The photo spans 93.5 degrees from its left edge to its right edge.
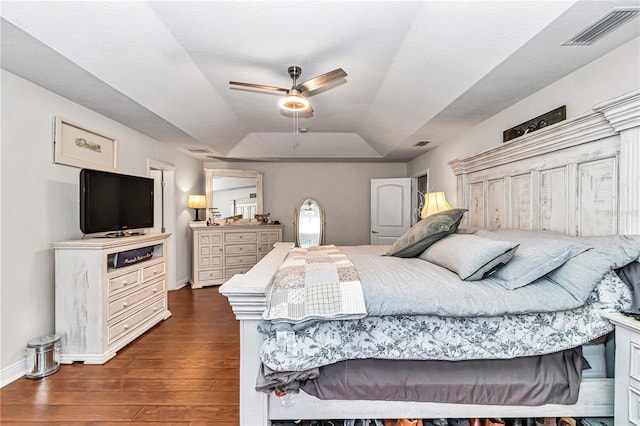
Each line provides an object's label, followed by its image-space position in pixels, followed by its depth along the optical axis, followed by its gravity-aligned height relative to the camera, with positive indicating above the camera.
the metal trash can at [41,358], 2.17 -1.08
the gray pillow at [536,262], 1.43 -0.25
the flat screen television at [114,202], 2.56 +0.08
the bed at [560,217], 1.43 -0.04
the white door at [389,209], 5.36 +0.03
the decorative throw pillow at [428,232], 2.11 -0.16
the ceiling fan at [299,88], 2.20 +0.97
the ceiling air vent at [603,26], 1.42 +0.93
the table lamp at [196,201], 5.00 +0.16
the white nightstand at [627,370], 1.27 -0.69
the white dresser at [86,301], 2.41 -0.74
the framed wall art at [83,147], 2.52 +0.60
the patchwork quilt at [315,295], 1.32 -0.39
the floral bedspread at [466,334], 1.38 -0.57
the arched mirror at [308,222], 5.89 -0.23
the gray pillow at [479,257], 1.51 -0.24
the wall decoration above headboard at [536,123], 2.08 +0.67
